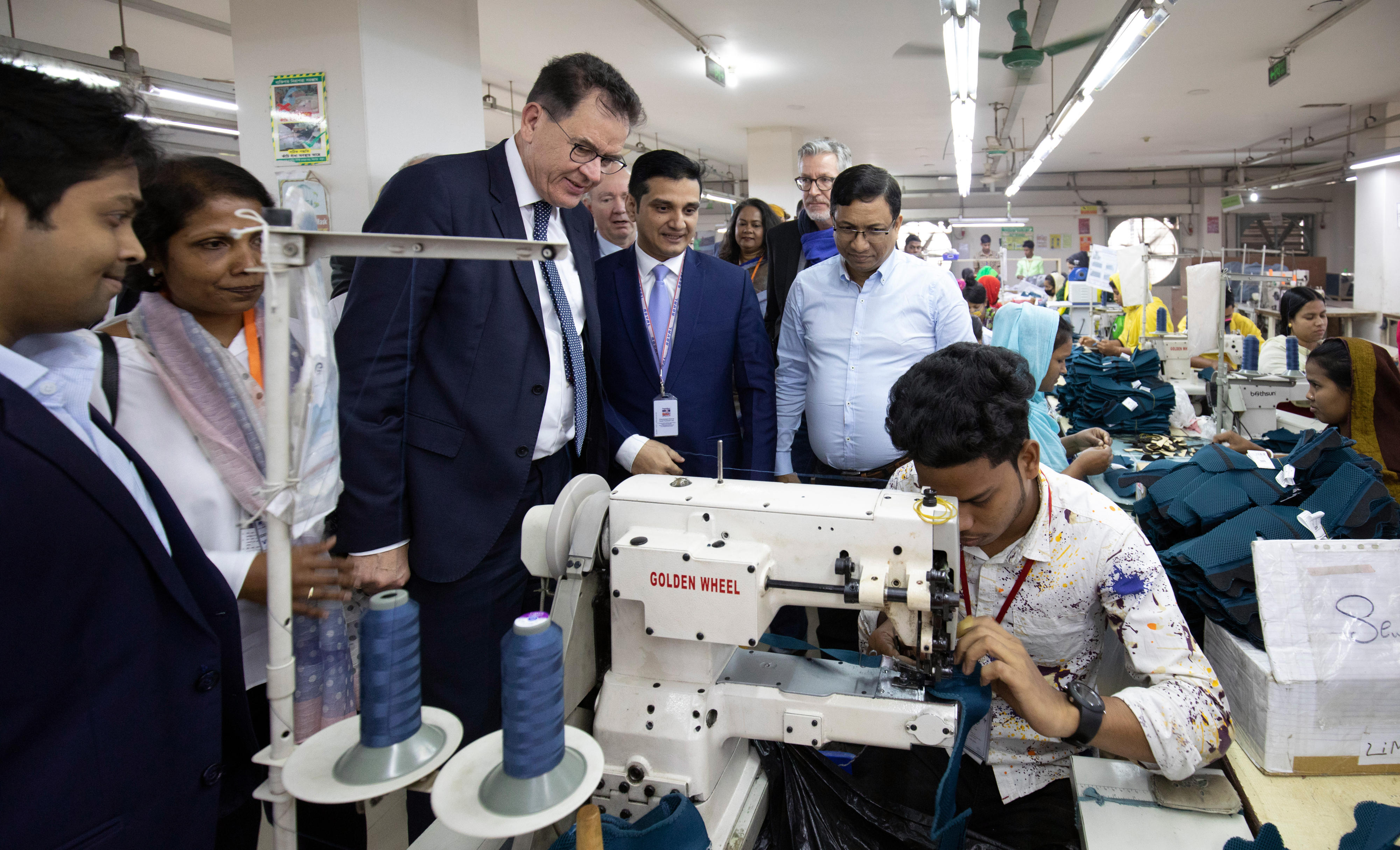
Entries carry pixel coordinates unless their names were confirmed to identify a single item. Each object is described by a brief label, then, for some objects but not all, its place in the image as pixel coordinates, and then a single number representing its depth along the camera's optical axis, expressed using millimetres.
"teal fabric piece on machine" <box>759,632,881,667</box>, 1332
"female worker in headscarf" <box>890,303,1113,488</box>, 2721
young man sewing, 1146
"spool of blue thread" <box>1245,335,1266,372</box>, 4254
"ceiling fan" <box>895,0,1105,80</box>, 4227
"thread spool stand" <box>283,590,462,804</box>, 735
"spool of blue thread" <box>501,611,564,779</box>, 738
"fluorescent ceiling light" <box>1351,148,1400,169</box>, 6797
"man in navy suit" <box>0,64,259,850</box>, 751
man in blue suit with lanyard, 2064
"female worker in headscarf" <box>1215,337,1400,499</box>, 2912
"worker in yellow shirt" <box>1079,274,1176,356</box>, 6293
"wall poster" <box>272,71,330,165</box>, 2574
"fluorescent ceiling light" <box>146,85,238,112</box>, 4699
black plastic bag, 1249
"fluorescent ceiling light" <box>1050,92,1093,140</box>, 5148
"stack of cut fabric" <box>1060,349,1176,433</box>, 3896
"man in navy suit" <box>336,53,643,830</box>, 1394
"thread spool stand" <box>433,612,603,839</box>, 707
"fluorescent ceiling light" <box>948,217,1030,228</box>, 12602
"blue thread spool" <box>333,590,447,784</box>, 752
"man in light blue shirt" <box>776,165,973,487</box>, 2225
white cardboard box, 1285
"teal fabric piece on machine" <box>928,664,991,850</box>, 1044
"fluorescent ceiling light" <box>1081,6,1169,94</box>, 3453
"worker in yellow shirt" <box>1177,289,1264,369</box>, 6617
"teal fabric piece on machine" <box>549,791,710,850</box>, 976
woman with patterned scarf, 1103
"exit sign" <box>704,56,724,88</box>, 6059
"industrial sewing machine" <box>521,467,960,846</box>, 1107
